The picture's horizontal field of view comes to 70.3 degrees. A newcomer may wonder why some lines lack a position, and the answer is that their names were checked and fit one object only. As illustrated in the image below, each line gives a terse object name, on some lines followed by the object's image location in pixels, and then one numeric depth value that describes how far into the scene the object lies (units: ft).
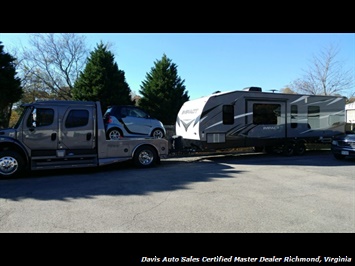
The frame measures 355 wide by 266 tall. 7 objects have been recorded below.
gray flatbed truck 25.86
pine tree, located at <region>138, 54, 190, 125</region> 70.28
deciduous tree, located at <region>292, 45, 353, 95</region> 104.23
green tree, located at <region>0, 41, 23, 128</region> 57.36
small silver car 37.52
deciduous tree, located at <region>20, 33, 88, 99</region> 92.68
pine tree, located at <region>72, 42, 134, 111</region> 64.80
